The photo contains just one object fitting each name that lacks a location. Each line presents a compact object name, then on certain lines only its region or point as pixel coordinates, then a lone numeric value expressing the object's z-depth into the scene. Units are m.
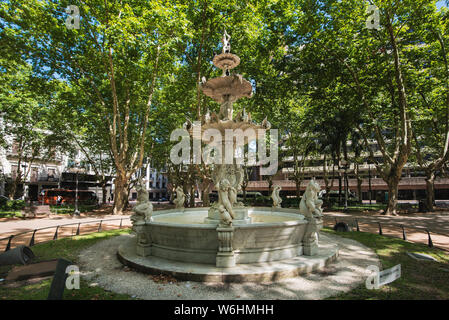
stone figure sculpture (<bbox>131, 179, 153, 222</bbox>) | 7.13
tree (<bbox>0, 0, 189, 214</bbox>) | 13.25
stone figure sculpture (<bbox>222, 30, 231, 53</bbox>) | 10.10
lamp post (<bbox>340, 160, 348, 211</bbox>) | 22.20
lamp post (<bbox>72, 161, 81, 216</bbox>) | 19.95
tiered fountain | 5.82
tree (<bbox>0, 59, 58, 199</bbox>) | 17.61
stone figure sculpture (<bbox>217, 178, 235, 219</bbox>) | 6.38
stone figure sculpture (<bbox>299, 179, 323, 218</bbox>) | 7.22
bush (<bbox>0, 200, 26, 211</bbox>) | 21.70
